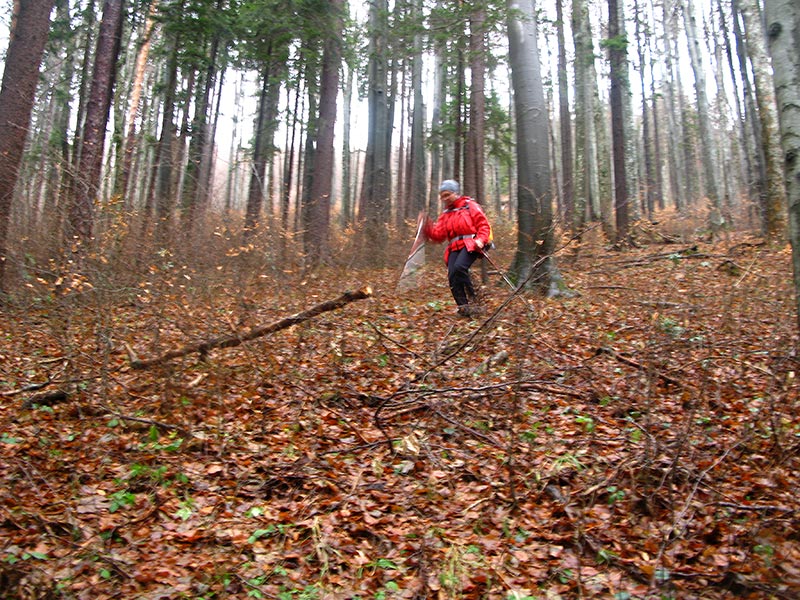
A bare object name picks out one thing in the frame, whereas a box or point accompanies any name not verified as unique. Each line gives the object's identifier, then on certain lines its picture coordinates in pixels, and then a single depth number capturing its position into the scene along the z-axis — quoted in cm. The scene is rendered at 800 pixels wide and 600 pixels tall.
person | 679
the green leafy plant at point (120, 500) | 368
